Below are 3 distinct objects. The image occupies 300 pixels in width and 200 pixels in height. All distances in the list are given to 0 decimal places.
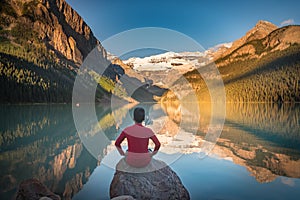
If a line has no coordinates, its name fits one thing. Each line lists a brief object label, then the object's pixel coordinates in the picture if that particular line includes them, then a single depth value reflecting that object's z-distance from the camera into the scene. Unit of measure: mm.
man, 6473
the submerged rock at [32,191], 6641
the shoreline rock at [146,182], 6820
